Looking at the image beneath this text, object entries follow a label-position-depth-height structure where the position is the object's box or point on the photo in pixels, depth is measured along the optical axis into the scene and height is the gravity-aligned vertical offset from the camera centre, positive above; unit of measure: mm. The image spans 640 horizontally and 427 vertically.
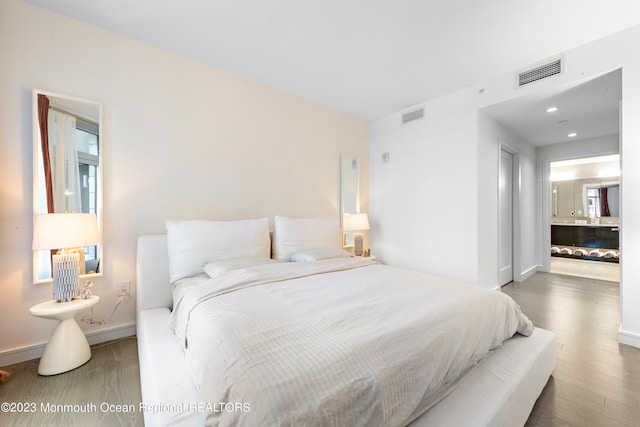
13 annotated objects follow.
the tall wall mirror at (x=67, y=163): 1978 +420
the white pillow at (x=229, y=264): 2061 -433
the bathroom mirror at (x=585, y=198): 6172 +278
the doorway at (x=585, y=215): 5883 -150
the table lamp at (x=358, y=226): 3797 -210
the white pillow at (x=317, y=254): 2678 -452
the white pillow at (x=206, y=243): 2242 -274
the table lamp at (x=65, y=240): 1734 -172
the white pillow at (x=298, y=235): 2877 -270
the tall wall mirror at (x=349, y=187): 4016 +395
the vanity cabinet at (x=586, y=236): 5914 -650
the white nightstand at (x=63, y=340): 1749 -885
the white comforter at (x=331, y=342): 837 -556
